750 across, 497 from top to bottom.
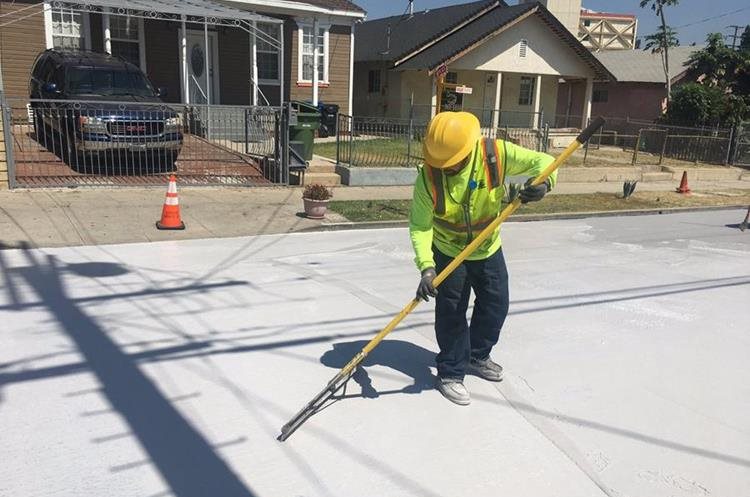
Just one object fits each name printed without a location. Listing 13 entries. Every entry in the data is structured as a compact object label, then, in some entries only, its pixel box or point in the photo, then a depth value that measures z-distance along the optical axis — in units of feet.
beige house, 79.41
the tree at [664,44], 95.40
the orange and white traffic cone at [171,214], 26.17
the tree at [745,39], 144.34
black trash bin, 61.00
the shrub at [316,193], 29.94
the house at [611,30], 205.57
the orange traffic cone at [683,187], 50.74
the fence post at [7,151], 30.32
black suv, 33.50
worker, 11.21
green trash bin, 43.34
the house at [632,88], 104.01
